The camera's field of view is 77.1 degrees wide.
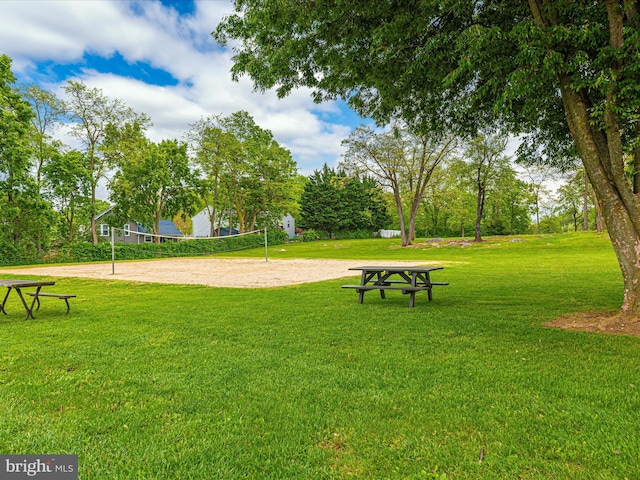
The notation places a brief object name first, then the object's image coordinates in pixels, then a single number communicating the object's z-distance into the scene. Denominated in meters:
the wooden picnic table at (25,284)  7.20
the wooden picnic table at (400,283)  8.22
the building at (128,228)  45.44
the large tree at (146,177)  38.09
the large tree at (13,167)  29.14
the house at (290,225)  71.81
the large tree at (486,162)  35.16
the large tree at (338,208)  64.25
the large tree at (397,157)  34.72
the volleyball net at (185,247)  34.03
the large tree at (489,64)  5.12
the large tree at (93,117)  34.62
